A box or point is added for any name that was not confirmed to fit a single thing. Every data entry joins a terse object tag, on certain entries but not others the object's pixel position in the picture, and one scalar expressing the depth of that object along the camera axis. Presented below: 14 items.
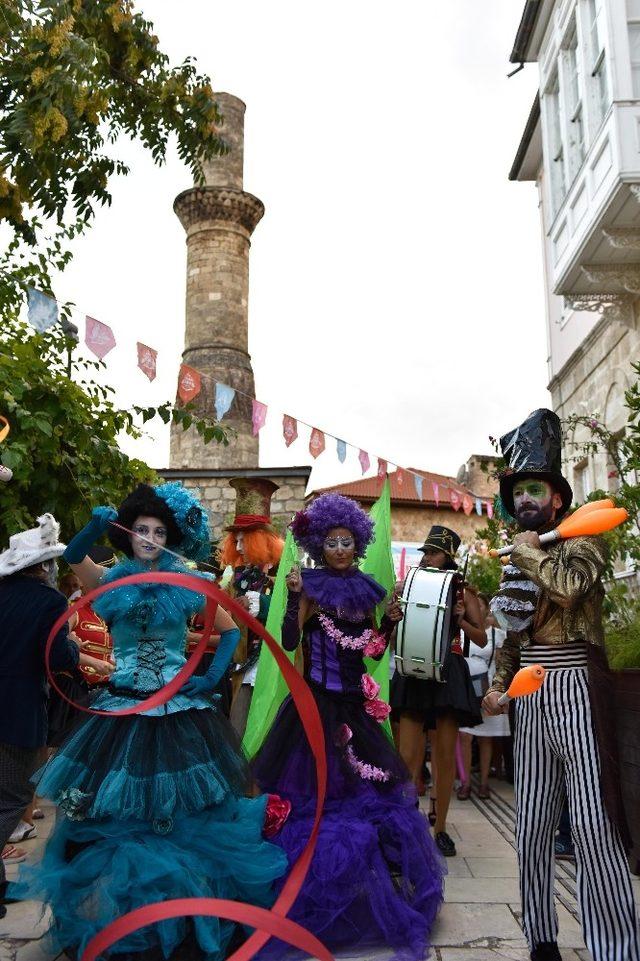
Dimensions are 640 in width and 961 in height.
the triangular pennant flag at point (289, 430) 13.09
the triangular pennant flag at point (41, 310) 7.45
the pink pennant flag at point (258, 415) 12.66
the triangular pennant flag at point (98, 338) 9.33
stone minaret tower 23.80
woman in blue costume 3.20
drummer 5.45
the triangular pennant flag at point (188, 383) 11.53
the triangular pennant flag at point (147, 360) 10.55
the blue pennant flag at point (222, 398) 11.72
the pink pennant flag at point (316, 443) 13.32
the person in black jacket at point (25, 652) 4.07
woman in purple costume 3.62
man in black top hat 3.06
